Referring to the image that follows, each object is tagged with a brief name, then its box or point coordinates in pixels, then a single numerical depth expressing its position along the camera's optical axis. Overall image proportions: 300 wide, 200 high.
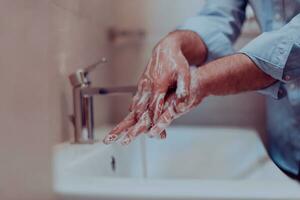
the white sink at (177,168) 0.42
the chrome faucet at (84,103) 0.67
